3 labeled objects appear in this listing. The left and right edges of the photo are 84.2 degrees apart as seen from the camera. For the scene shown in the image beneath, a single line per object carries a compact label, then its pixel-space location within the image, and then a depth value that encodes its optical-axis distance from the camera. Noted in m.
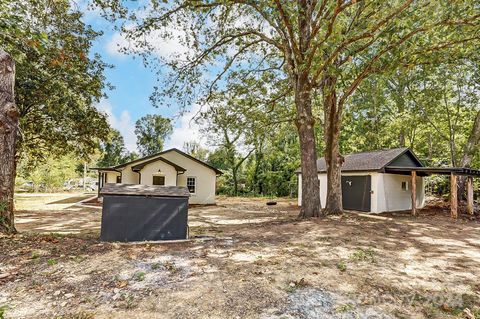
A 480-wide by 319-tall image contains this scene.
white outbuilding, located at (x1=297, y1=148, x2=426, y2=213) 14.03
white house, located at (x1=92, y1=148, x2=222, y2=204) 17.39
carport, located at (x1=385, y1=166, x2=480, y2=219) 12.11
